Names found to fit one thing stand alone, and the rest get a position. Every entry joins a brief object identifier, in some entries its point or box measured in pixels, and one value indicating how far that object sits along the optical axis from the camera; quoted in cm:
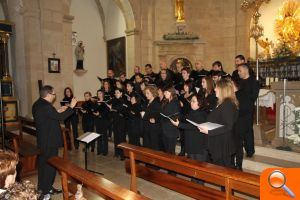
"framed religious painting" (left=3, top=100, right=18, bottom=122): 1006
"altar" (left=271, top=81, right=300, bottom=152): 536
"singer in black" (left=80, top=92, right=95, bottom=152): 730
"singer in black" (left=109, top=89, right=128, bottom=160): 658
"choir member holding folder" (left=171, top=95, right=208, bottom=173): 440
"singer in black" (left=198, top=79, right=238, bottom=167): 371
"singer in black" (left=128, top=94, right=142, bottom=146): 615
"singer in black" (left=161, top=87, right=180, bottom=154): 492
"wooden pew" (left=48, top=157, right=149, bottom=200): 224
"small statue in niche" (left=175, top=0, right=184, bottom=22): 1252
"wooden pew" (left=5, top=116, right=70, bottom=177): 538
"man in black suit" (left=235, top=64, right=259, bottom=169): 496
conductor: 429
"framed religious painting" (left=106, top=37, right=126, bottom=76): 1471
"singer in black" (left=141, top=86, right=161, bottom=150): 528
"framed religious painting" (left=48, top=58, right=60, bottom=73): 995
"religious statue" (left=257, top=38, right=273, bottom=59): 1190
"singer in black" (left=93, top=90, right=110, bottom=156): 689
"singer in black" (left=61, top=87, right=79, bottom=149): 781
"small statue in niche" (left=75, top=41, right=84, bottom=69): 1532
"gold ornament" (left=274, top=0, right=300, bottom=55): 1116
